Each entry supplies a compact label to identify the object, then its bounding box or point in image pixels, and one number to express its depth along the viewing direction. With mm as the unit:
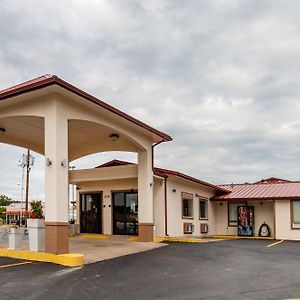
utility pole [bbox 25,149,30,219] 38112
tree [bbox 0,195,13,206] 76812
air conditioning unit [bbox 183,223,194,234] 21844
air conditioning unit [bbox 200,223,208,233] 24266
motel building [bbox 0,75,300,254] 11969
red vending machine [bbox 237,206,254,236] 25266
